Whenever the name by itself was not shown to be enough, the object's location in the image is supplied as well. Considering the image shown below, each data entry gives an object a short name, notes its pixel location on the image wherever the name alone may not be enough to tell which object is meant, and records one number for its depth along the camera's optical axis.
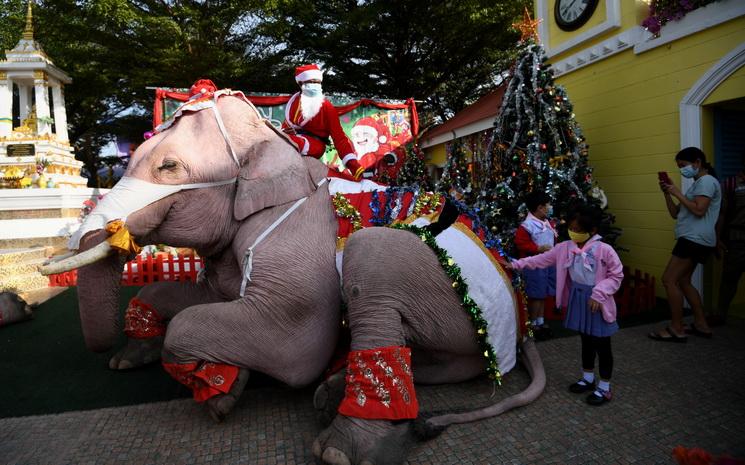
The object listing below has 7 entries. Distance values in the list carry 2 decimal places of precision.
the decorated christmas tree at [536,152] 5.15
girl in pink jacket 2.63
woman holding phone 3.75
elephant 2.23
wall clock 6.00
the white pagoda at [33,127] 9.17
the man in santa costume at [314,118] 3.62
